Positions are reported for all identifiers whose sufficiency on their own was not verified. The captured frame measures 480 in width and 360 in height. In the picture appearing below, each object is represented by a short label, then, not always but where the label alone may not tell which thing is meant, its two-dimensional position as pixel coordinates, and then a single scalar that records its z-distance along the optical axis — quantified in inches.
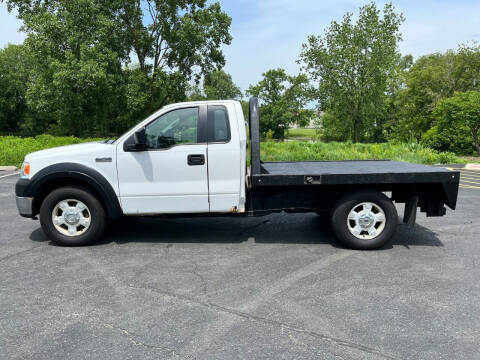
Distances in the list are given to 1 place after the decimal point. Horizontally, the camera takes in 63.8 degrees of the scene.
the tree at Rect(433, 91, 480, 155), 733.9
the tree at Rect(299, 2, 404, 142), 1044.5
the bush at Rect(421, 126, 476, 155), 820.6
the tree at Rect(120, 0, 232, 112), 1143.6
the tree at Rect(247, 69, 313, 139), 2832.2
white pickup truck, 201.7
